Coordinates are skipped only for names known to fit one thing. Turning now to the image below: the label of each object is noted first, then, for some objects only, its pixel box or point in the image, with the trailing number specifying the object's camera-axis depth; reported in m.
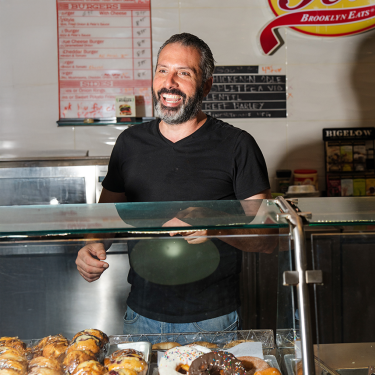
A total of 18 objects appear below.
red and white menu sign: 2.88
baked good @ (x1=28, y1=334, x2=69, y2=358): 0.84
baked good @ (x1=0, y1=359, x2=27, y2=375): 0.78
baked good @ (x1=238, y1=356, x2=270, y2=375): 0.81
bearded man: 1.38
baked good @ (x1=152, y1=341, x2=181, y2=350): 0.89
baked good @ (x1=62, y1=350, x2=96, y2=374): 0.80
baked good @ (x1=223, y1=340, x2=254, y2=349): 0.88
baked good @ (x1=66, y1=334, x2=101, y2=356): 0.83
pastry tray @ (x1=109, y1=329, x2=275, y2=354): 0.90
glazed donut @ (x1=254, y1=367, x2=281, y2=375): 0.80
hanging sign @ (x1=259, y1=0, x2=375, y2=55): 2.90
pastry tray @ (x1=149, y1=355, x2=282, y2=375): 0.82
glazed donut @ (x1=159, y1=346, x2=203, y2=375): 0.81
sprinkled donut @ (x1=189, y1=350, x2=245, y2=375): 0.77
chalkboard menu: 2.94
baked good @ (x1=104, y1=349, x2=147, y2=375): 0.80
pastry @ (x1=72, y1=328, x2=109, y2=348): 0.87
